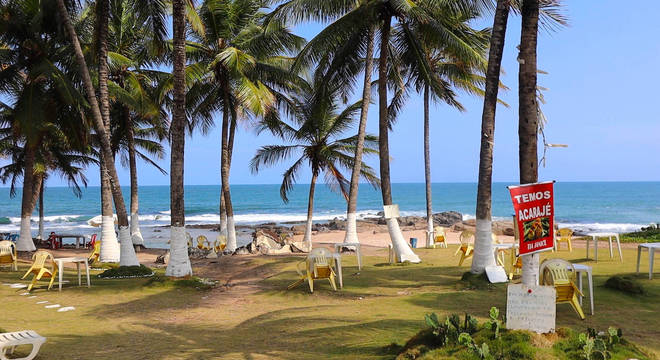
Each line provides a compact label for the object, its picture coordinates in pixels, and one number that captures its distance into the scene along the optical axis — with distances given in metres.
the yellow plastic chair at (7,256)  13.02
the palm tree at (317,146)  21.80
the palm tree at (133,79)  14.82
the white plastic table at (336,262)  9.48
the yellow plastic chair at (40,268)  10.23
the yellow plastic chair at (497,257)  10.37
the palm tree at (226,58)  19.05
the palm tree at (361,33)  13.03
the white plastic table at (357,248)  12.09
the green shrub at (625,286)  8.00
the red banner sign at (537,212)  5.20
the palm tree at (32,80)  14.88
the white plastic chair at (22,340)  5.03
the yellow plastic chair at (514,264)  10.12
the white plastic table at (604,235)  11.67
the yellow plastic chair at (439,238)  17.98
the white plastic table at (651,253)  8.87
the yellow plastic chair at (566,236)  14.88
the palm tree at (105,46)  13.38
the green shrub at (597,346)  4.52
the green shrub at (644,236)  17.84
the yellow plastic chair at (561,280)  6.55
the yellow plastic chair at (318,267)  9.44
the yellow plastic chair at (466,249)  11.93
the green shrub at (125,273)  12.20
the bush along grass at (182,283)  10.68
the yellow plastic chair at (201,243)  20.26
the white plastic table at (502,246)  9.99
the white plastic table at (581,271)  6.80
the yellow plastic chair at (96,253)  16.03
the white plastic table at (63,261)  10.06
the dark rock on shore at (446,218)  44.83
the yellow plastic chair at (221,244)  19.50
